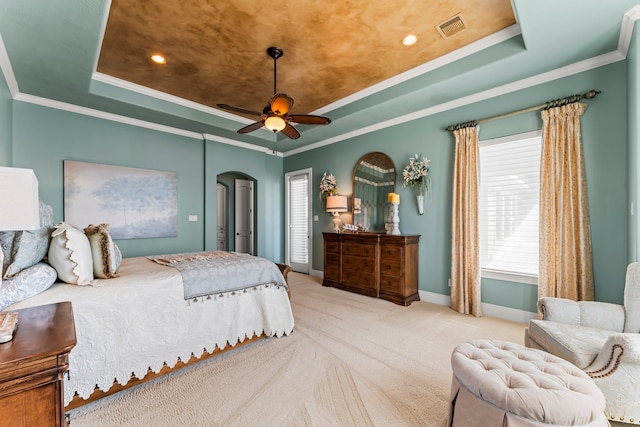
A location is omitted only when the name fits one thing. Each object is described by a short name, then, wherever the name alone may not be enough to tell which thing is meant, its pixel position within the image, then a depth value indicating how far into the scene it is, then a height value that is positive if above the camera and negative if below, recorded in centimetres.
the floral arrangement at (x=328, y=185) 561 +61
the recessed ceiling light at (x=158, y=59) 332 +189
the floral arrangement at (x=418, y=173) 422 +64
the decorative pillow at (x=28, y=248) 177 -22
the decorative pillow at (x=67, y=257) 200 -29
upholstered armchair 151 -80
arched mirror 478 +46
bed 189 -90
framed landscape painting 408 +26
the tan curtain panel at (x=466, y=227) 367 -17
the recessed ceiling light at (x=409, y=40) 300 +191
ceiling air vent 276 +192
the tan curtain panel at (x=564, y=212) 294 +2
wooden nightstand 96 -58
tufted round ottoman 122 -82
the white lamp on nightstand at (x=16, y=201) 115 +6
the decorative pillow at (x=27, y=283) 160 -42
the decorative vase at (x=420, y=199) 426 +24
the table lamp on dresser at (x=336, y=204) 519 +20
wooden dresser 411 -80
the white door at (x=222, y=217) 744 -4
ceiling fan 297 +113
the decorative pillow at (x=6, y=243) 178 -18
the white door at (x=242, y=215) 720 +1
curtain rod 296 +124
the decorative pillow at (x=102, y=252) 226 -30
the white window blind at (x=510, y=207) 337 +10
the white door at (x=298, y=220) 632 -11
